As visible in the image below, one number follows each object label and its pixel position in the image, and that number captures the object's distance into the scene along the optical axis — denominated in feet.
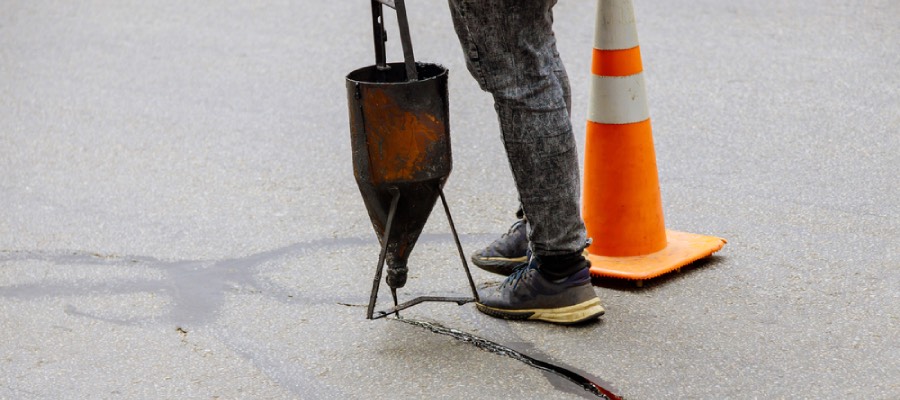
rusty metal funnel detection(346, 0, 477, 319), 22.41
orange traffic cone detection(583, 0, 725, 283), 25.76
